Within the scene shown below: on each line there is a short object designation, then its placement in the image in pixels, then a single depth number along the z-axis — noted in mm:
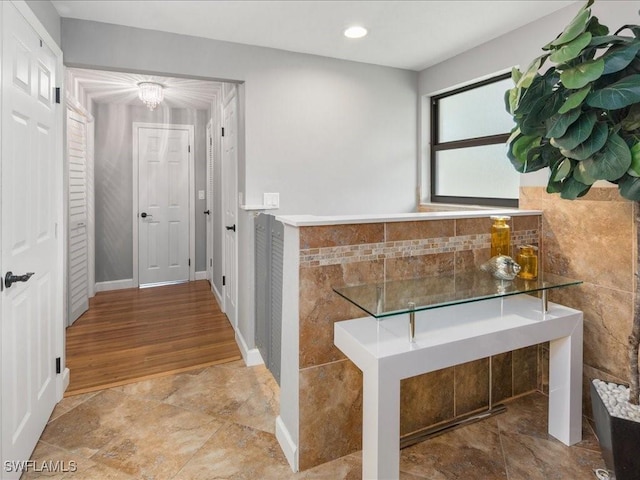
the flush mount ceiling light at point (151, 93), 3934
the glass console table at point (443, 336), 1438
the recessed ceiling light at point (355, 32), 2578
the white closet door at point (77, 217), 3729
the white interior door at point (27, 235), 1570
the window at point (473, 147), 2924
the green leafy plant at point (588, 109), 1335
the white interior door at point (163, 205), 5121
